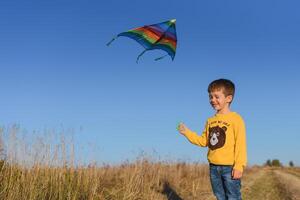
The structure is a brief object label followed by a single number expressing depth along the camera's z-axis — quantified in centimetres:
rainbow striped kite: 695
